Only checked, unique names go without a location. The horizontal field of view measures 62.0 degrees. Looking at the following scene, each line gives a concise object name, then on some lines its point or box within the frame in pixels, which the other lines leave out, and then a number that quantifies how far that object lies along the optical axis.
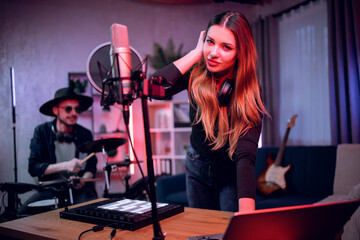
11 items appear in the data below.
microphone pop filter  1.02
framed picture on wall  4.12
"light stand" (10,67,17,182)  2.04
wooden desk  0.98
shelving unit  4.28
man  2.37
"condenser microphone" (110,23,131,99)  0.70
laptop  0.58
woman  1.06
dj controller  1.04
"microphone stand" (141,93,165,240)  0.69
